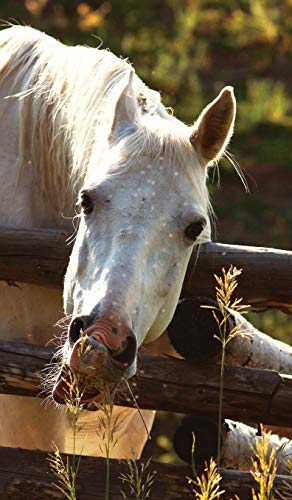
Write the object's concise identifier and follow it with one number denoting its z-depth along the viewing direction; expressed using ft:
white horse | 21.26
